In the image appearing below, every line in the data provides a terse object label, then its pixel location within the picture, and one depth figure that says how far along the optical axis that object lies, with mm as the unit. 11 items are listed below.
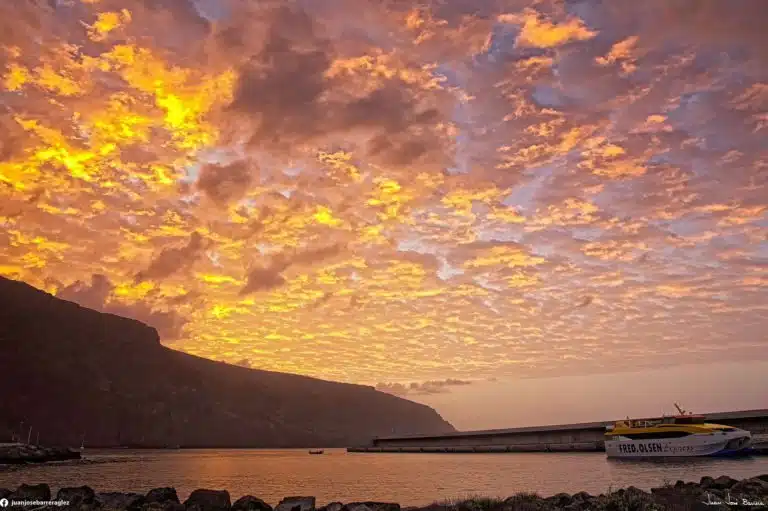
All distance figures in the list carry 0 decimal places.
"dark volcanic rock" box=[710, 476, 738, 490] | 37594
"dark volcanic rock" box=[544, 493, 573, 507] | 34219
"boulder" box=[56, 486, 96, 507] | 37406
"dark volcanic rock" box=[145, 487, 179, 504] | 38650
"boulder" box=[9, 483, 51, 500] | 37553
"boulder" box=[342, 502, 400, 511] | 32812
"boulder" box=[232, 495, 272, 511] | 35250
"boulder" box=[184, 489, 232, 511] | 35403
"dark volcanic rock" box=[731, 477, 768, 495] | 32875
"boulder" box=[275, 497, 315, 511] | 34719
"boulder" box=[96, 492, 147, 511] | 35594
